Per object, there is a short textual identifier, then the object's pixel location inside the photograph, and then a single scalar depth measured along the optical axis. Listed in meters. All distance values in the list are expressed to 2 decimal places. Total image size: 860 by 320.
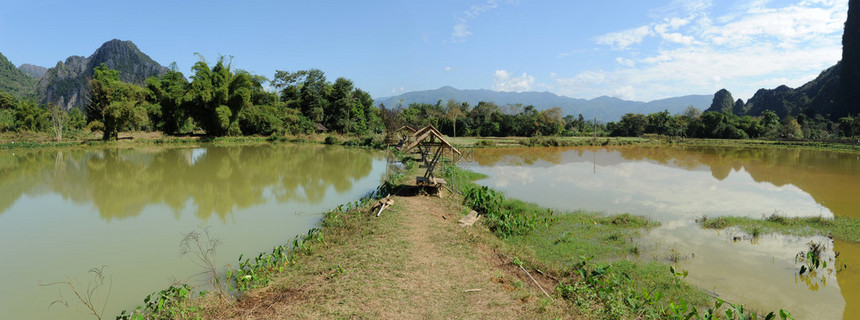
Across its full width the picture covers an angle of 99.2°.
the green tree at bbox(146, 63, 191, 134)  30.77
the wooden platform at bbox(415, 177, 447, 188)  9.73
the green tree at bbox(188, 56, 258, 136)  31.22
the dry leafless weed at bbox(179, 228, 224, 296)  5.71
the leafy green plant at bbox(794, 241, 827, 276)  6.08
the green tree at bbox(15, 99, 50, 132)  28.39
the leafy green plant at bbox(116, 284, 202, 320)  3.79
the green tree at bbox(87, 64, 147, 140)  25.77
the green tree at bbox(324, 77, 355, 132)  38.03
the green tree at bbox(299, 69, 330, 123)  38.38
